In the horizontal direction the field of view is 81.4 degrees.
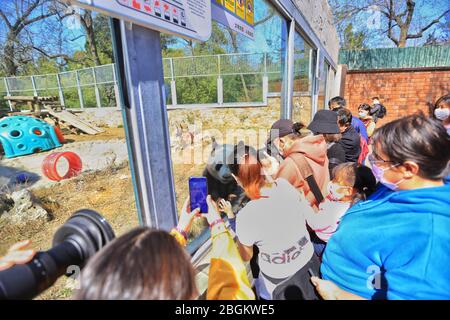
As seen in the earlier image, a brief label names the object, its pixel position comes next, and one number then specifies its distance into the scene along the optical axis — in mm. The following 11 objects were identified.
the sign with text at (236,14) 1918
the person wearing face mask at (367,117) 5023
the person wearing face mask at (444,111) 2926
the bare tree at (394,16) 17875
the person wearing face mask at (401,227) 1039
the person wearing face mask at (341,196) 1760
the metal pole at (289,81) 3664
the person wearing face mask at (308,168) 2023
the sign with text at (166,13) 974
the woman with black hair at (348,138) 3188
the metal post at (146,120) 1239
